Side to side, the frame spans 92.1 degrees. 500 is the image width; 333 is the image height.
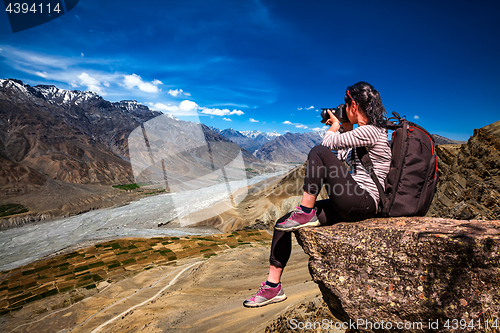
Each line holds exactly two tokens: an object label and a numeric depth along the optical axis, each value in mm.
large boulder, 2145
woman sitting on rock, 2904
